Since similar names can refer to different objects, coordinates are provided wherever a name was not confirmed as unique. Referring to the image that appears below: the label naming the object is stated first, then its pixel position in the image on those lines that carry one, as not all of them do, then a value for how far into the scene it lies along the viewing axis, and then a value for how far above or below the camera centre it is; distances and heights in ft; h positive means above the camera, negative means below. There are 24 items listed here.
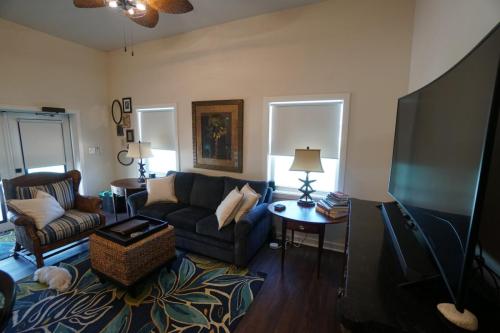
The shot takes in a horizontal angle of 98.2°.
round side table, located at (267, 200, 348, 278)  7.14 -2.65
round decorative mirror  15.03 -1.45
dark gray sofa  8.05 -3.28
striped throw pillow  8.61 -2.29
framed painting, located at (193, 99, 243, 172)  10.85 +0.20
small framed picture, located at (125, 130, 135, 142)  14.49 +0.20
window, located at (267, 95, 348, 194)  8.96 +0.16
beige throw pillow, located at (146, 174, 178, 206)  10.70 -2.59
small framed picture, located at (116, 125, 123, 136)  14.80 +0.54
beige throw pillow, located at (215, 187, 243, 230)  8.28 -2.72
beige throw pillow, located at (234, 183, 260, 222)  8.48 -2.52
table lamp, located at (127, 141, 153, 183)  12.21 -0.67
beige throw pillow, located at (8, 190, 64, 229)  7.93 -2.65
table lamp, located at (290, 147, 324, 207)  7.98 -0.81
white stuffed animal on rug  7.03 -4.64
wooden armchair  7.71 -3.31
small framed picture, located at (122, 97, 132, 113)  14.16 +2.22
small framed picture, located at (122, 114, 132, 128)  14.46 +1.13
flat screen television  2.06 -0.23
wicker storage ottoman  6.35 -3.64
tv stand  2.33 -1.98
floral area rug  5.74 -4.89
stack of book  7.33 -2.28
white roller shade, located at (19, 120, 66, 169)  11.73 -0.33
